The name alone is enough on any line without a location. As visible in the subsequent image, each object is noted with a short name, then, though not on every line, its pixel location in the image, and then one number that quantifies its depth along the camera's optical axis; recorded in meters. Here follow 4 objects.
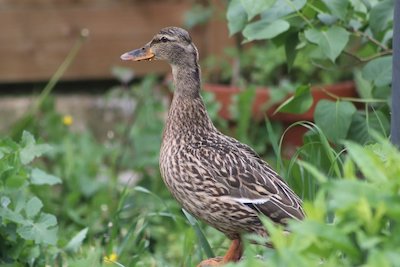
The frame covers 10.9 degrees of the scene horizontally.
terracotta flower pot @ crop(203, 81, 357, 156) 11.79
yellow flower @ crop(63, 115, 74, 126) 12.02
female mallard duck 7.08
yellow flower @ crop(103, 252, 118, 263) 8.06
